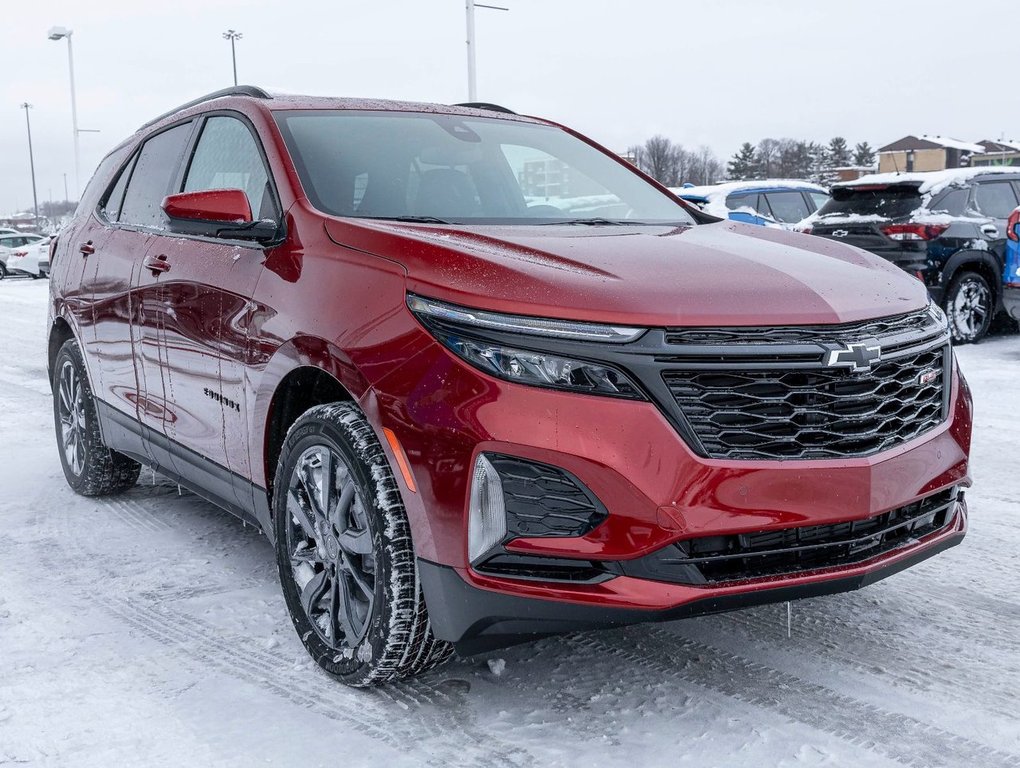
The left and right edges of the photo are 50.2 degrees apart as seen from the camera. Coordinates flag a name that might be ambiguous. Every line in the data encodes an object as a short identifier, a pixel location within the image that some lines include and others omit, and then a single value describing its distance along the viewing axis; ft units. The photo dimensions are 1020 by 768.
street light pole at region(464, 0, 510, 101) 83.71
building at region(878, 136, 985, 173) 194.08
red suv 8.07
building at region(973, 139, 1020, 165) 199.32
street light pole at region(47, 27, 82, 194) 128.47
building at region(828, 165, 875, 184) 239.79
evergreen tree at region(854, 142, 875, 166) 343.05
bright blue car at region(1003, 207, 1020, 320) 28.55
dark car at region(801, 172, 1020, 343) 32.45
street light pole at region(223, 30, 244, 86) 181.27
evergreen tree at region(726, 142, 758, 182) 328.29
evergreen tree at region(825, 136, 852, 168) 343.46
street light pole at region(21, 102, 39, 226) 251.19
